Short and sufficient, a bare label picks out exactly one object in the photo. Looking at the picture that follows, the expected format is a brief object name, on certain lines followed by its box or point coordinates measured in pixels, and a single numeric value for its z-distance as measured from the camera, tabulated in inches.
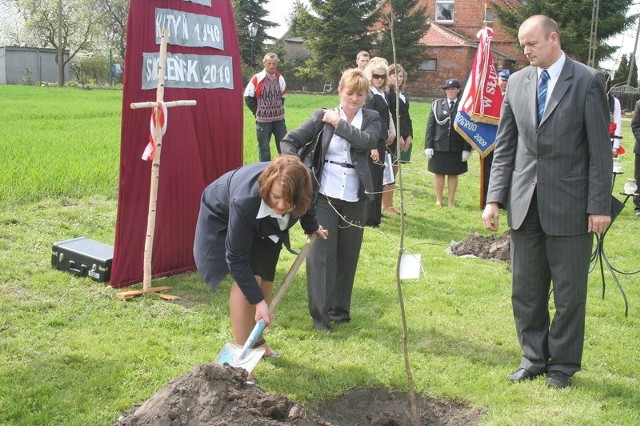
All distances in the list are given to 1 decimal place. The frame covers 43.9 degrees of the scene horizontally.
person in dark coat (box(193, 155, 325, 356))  171.5
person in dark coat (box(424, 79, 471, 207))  472.1
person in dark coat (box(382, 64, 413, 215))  448.1
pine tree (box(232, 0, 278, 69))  2070.4
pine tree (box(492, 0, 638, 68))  1678.2
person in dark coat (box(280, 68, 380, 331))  237.0
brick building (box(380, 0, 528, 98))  2065.7
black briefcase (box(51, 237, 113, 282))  283.0
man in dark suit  192.9
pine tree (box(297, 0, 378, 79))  1927.9
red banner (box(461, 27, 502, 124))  461.7
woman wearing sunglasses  349.7
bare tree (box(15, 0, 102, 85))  2501.2
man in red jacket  509.0
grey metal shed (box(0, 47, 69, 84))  2213.3
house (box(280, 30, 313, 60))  2453.2
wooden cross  270.1
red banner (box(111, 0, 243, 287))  277.4
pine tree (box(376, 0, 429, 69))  1939.0
